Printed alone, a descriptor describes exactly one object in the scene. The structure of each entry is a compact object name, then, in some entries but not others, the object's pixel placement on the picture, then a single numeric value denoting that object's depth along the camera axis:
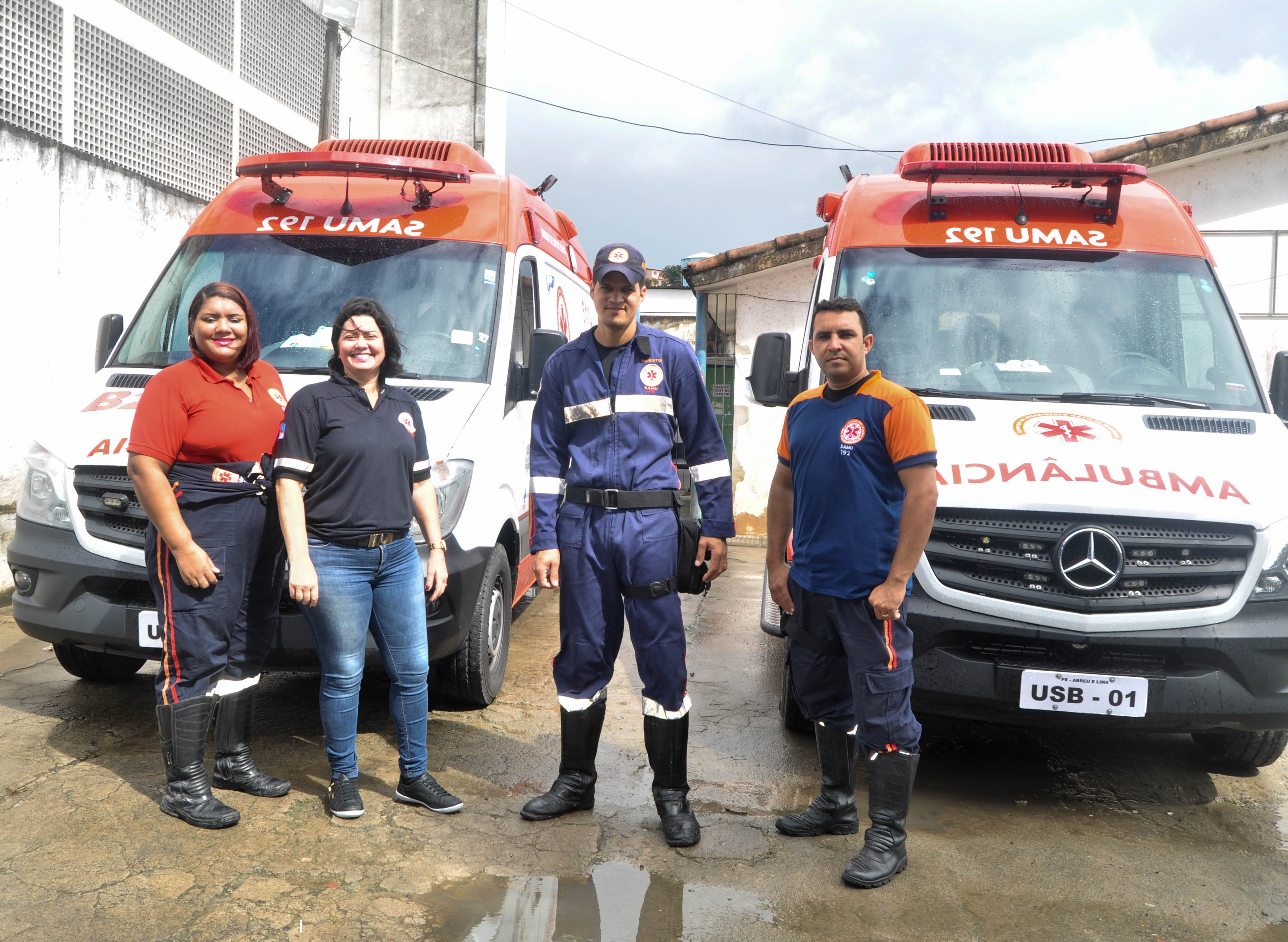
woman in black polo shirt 3.52
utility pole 12.21
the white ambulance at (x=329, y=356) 4.18
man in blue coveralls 3.63
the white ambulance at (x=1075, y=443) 3.67
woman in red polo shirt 3.48
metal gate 13.38
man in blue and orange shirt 3.35
